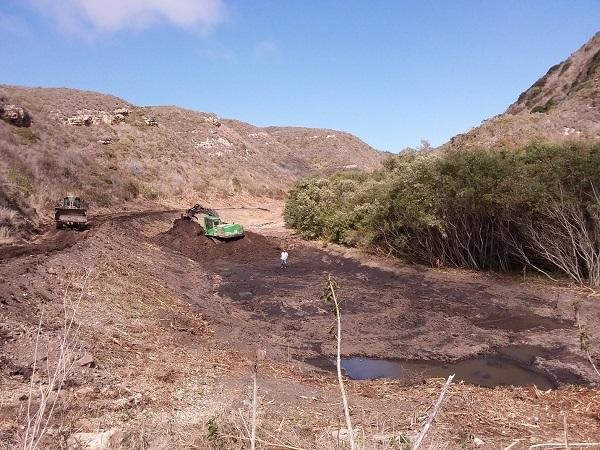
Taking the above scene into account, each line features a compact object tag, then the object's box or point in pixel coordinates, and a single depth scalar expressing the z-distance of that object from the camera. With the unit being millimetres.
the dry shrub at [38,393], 7191
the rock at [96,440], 6164
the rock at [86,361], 9203
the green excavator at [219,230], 30641
